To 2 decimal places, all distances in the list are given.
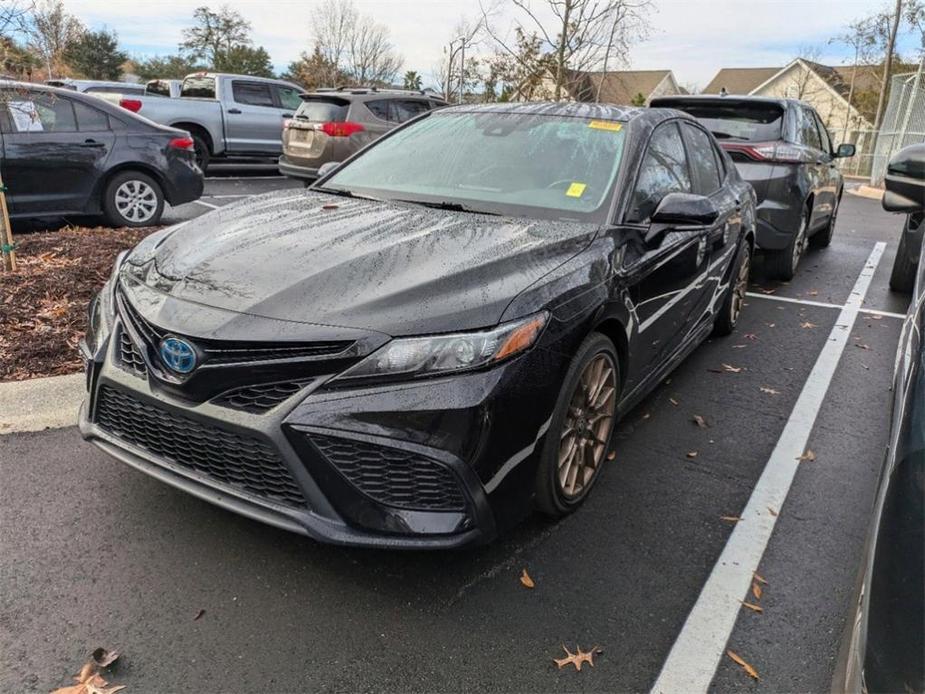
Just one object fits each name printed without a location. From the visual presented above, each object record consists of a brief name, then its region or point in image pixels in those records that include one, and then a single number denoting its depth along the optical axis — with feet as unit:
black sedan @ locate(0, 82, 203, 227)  22.74
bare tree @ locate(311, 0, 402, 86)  106.01
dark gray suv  21.93
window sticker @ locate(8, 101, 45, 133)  22.62
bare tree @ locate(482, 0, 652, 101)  39.78
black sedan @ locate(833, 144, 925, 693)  4.04
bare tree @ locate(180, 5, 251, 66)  150.71
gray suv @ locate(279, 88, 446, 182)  35.88
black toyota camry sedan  7.26
